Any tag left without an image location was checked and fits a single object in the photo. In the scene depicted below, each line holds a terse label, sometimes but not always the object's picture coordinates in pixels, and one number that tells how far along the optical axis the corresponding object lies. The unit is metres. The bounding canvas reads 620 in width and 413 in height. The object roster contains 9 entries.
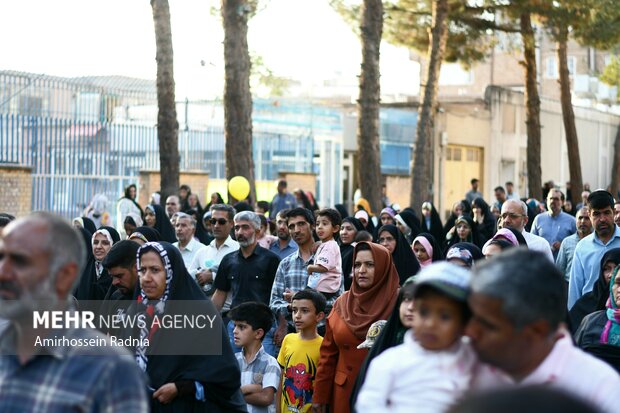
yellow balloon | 27.18
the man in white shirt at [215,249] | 15.21
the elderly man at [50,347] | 5.03
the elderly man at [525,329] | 4.80
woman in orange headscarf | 10.71
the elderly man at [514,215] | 15.43
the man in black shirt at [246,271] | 14.08
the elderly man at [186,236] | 16.53
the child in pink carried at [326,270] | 13.74
